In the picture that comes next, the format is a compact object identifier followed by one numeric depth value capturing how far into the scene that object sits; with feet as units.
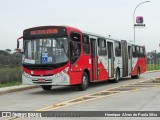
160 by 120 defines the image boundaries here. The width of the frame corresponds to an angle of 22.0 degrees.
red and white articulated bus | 60.18
